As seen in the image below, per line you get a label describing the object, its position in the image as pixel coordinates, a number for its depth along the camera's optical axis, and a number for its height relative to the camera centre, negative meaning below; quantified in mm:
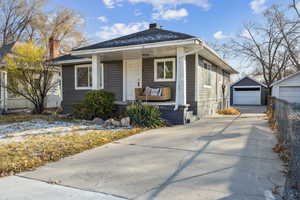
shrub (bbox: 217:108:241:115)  12350 -843
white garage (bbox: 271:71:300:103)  13102 +637
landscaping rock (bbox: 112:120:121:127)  7651 -936
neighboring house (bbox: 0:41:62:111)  11695 -71
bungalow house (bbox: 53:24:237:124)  8055 +1377
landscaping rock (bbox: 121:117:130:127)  7619 -891
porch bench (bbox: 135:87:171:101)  9312 +67
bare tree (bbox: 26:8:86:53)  24672 +8393
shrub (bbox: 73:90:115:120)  8672 -335
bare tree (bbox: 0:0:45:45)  23250 +9032
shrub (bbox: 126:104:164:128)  7703 -691
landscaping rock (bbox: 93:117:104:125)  8141 -925
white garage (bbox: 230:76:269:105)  24781 +701
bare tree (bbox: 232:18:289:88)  24266 +6007
